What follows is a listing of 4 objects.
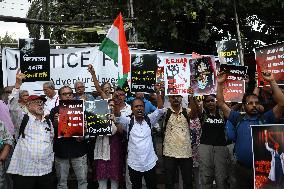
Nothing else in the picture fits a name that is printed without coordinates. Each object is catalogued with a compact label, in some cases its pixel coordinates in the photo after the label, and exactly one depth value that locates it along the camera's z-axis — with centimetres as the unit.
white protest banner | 902
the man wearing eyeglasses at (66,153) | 651
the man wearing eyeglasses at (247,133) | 514
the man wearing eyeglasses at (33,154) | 567
